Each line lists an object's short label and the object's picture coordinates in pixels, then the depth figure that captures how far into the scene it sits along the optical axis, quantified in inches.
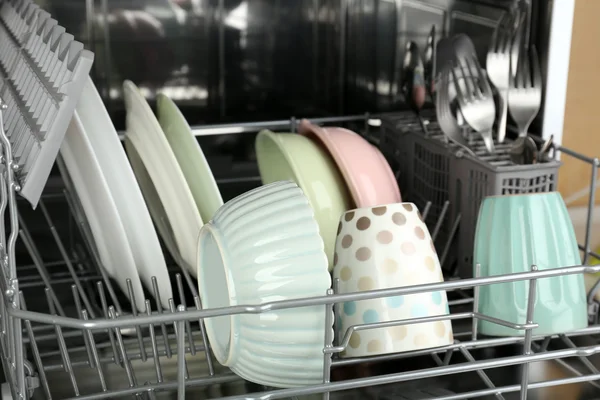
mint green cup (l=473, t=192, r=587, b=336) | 26.2
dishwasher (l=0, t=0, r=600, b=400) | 21.3
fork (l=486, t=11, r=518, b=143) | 33.1
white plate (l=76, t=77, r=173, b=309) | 26.3
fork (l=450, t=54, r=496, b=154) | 31.8
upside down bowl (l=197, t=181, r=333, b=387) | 21.7
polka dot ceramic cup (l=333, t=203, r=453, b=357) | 24.2
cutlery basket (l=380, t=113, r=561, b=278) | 29.4
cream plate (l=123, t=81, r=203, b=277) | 27.5
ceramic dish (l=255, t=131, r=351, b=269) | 30.5
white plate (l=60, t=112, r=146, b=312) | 24.8
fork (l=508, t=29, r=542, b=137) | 32.4
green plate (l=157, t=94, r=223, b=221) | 29.2
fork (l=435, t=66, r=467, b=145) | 32.1
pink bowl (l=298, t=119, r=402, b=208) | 30.5
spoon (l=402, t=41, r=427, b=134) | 35.5
